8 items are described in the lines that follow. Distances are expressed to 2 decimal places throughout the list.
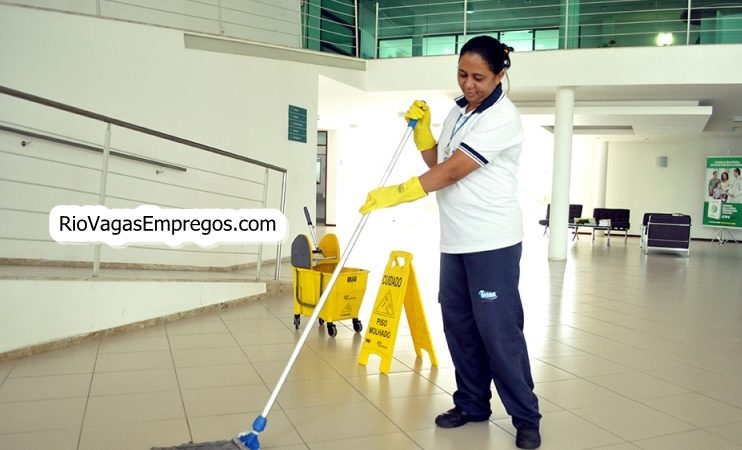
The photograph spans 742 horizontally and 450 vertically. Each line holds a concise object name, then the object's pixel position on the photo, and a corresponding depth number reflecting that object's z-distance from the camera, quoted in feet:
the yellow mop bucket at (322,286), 12.82
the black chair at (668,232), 34.94
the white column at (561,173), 29.43
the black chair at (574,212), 47.16
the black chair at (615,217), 44.60
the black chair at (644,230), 39.81
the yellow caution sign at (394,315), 10.72
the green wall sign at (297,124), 24.26
